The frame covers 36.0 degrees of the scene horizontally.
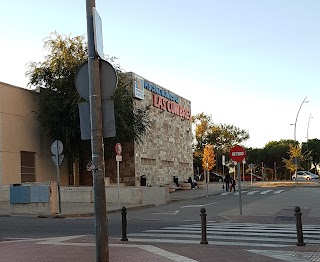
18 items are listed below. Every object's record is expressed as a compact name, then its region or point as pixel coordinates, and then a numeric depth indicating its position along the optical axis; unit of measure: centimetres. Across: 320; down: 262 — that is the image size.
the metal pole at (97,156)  726
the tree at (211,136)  8050
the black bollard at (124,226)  1188
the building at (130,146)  2964
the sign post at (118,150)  2276
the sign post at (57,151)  2064
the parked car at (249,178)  6959
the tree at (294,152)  6381
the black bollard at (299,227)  1040
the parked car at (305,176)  7339
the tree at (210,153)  6449
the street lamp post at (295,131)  5468
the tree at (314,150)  10212
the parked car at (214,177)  6931
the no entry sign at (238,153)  1964
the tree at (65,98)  3175
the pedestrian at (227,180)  4069
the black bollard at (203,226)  1105
